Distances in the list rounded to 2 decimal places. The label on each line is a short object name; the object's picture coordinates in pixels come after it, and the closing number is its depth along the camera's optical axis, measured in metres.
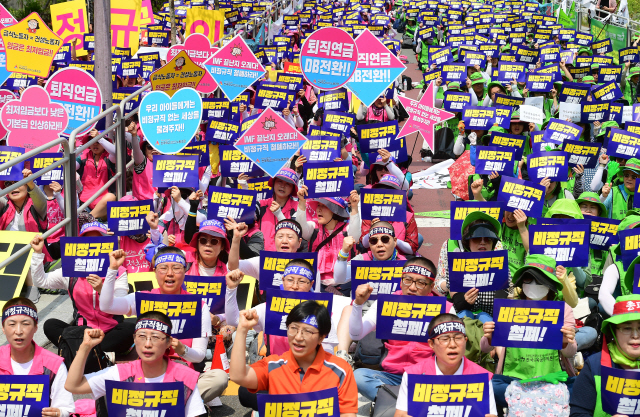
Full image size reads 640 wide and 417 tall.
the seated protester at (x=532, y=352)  5.29
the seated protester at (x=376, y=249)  6.40
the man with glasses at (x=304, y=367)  4.59
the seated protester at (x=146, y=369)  4.68
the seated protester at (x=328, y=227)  7.35
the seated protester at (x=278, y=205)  7.84
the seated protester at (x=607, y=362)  4.71
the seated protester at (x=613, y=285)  6.16
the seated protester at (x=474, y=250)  6.24
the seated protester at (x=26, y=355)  4.96
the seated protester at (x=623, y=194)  8.22
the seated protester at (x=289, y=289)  5.57
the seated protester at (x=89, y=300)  5.91
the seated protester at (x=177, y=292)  5.51
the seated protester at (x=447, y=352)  4.74
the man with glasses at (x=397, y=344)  5.50
